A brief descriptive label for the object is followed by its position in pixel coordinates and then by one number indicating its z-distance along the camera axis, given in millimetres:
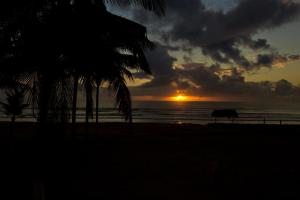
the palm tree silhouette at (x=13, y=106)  14216
